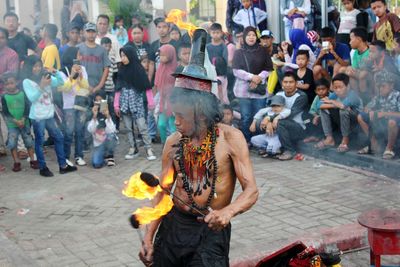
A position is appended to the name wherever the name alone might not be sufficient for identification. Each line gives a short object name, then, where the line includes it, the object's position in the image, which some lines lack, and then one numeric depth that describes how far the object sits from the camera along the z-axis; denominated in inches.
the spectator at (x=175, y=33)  356.8
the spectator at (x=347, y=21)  336.8
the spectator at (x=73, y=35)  354.3
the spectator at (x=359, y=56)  300.0
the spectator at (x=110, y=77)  373.7
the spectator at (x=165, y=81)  322.0
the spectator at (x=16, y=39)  353.4
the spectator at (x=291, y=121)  320.5
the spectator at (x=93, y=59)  342.6
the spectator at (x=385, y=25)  300.4
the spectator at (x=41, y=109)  303.7
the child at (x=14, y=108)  307.9
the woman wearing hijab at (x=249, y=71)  342.6
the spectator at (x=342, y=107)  296.8
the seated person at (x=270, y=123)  321.7
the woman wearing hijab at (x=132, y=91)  326.0
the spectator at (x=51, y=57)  360.5
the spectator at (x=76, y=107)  324.5
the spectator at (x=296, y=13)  368.3
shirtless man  130.1
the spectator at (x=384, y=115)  274.7
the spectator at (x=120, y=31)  350.0
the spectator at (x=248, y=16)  394.3
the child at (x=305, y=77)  334.0
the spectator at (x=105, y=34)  365.7
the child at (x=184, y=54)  316.8
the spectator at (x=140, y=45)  355.9
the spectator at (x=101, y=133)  317.7
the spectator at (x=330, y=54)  328.5
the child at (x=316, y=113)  317.7
